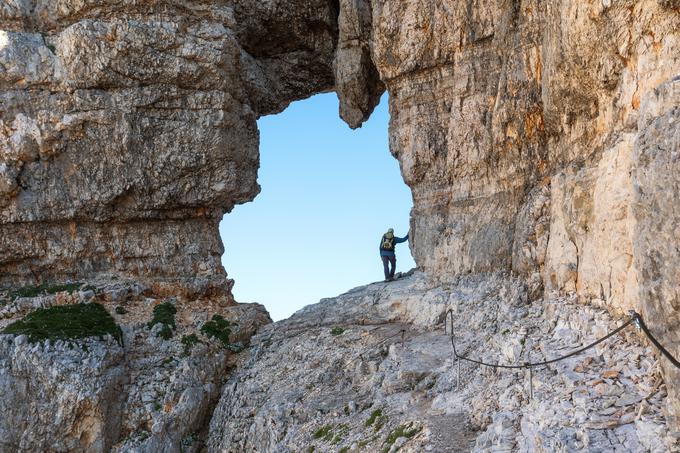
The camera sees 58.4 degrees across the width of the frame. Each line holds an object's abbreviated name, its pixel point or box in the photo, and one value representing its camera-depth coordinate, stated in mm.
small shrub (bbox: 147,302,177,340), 23891
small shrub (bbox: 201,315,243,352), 24531
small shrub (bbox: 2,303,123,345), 21688
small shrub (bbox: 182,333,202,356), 23470
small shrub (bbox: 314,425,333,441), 16812
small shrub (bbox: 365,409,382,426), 16250
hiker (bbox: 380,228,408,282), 26362
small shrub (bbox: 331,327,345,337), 22547
